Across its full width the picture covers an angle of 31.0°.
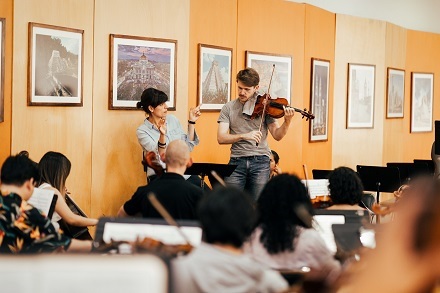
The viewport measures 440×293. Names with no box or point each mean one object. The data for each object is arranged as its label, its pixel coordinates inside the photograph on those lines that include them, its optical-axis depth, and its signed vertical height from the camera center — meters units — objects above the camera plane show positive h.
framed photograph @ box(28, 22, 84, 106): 7.70 +0.50
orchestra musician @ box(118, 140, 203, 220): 5.41 -0.51
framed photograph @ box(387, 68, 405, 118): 15.23 +0.61
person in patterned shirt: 4.41 -0.61
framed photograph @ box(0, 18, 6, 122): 7.27 +0.48
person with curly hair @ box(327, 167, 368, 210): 5.67 -0.48
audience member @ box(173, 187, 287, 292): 3.09 -0.55
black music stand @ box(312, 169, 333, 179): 9.27 -0.61
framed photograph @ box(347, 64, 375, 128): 13.99 +0.48
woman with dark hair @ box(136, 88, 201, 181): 8.41 -0.07
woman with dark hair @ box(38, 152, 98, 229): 6.38 -0.51
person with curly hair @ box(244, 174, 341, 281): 4.39 -0.64
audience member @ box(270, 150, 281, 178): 9.93 -0.55
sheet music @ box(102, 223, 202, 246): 4.24 -0.62
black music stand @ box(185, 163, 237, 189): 7.71 -0.49
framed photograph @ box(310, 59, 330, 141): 12.64 +0.38
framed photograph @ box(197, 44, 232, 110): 10.02 +0.56
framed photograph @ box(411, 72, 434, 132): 16.23 +0.48
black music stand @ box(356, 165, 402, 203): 9.30 -0.65
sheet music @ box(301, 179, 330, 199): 7.48 -0.62
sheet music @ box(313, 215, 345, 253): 5.15 -0.67
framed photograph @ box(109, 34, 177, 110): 8.73 +0.57
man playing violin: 8.60 -0.17
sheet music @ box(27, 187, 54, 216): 5.69 -0.60
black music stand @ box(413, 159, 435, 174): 11.68 -0.60
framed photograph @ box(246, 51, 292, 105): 11.12 +0.73
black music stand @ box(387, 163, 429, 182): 10.73 -0.62
